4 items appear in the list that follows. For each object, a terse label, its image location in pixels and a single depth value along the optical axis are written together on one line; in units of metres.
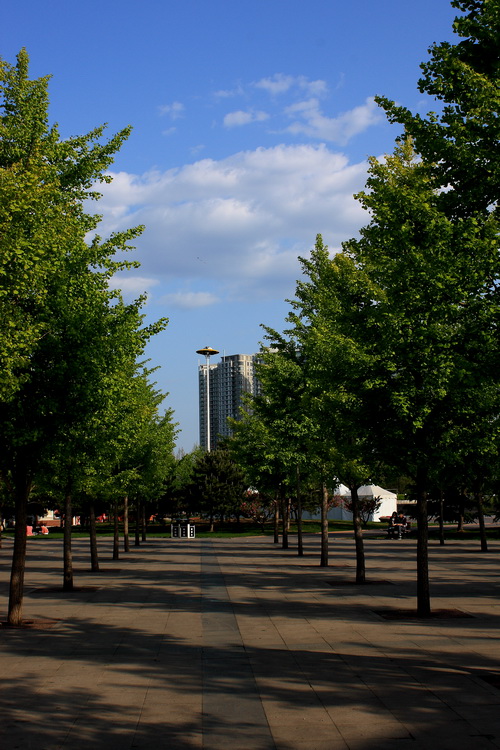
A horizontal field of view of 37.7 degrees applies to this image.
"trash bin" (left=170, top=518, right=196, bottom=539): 57.52
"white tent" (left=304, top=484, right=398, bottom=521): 76.94
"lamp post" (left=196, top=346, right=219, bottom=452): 104.56
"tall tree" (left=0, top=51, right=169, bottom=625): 13.04
